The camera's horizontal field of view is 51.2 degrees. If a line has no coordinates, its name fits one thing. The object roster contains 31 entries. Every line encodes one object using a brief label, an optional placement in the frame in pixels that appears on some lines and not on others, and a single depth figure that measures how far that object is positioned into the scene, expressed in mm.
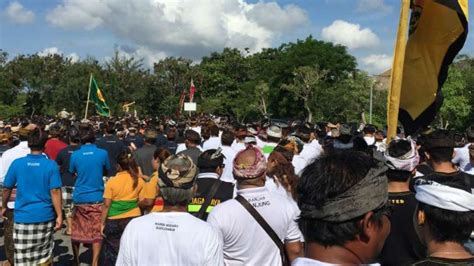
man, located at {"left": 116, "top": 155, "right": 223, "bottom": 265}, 2883
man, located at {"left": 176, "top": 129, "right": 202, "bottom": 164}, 7309
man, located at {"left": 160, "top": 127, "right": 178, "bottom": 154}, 9808
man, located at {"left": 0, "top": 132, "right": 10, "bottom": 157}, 9281
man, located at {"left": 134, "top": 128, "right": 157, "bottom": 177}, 8039
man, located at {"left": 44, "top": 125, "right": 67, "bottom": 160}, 8531
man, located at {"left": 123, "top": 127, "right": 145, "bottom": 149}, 11642
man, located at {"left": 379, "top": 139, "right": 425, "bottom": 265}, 3363
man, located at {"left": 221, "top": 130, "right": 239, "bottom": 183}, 6110
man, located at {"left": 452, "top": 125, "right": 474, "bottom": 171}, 7227
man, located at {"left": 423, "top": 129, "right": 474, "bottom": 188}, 4230
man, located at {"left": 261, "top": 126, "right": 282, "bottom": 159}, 7660
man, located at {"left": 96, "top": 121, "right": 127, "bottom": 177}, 9930
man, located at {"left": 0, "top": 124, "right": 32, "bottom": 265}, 6188
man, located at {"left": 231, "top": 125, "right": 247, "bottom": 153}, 8188
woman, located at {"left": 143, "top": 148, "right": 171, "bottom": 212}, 5695
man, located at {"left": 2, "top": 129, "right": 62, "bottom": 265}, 5527
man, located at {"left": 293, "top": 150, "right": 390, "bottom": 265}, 1767
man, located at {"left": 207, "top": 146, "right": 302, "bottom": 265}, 3549
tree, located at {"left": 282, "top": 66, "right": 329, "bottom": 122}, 54125
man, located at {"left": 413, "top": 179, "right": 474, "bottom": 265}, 2271
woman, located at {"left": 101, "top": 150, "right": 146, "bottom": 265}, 6008
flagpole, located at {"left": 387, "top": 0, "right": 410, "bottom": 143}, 5840
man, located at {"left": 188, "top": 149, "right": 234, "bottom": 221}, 4598
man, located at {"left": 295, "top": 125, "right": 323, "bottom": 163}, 7144
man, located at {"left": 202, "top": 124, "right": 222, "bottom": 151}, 9203
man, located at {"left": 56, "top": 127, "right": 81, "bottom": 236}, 7832
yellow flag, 6492
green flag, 21156
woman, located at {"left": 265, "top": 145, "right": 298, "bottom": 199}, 4777
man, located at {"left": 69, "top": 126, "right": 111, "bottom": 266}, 6754
